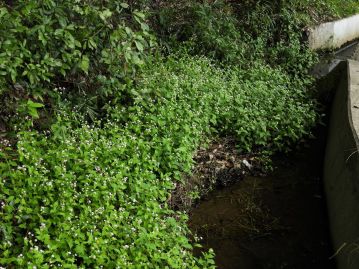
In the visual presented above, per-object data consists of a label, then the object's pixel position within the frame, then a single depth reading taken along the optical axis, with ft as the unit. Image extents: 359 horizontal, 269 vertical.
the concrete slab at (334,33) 36.50
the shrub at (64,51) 15.38
